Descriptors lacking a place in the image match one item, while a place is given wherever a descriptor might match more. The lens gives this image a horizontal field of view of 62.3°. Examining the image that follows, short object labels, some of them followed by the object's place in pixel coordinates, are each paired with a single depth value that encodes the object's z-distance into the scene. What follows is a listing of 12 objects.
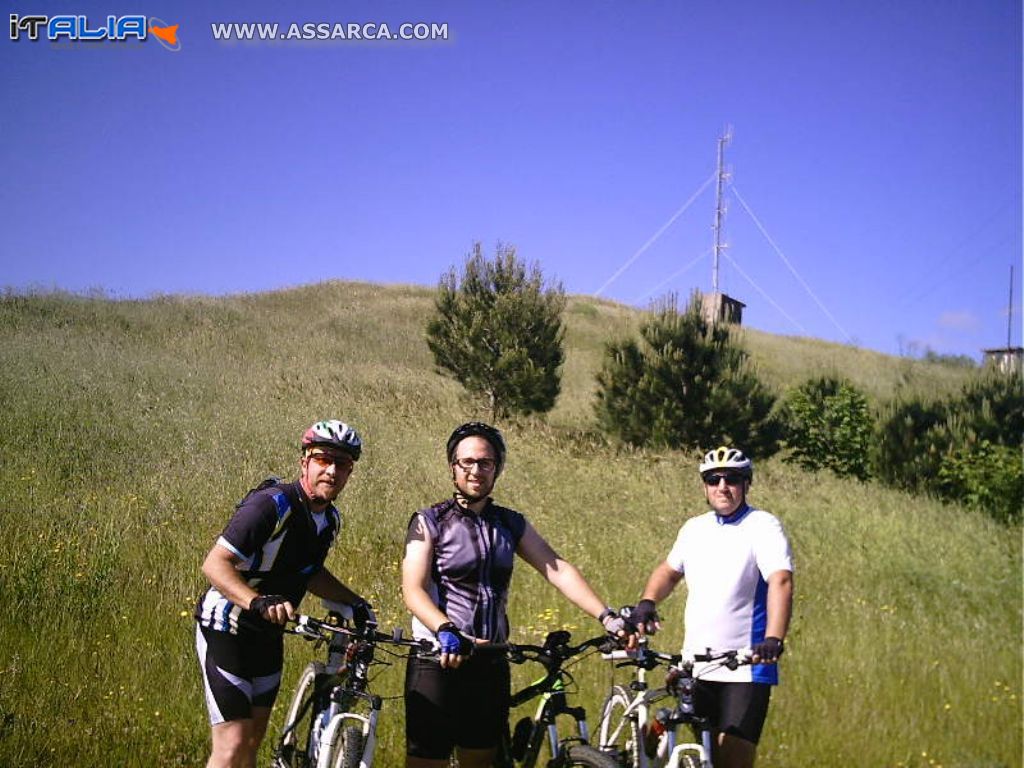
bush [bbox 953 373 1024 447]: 16.61
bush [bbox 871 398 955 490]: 16.80
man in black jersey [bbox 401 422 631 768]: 3.35
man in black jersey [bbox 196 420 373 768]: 3.41
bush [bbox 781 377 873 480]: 19.36
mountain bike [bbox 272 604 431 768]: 3.22
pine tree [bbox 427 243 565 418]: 22.83
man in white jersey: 3.70
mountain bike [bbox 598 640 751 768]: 3.44
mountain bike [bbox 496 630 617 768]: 3.34
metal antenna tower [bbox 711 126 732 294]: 32.81
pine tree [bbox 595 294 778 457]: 19.94
